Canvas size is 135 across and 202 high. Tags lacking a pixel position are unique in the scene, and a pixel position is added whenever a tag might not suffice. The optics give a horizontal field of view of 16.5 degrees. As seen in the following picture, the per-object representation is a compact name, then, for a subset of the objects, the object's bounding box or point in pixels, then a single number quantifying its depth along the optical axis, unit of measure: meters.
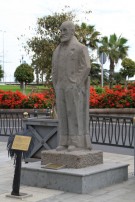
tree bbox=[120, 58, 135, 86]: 43.09
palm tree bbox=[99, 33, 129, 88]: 49.66
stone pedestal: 7.80
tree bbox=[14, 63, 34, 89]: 40.03
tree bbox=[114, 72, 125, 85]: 46.18
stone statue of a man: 8.30
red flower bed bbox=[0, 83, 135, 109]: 22.44
